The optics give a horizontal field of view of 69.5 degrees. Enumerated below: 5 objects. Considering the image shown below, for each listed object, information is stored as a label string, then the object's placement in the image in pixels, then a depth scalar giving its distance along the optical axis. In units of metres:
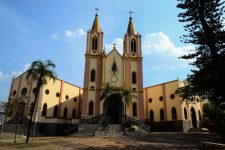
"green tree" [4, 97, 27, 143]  18.64
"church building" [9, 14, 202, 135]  26.79
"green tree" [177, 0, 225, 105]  12.46
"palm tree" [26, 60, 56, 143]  17.68
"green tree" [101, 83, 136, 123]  24.81
